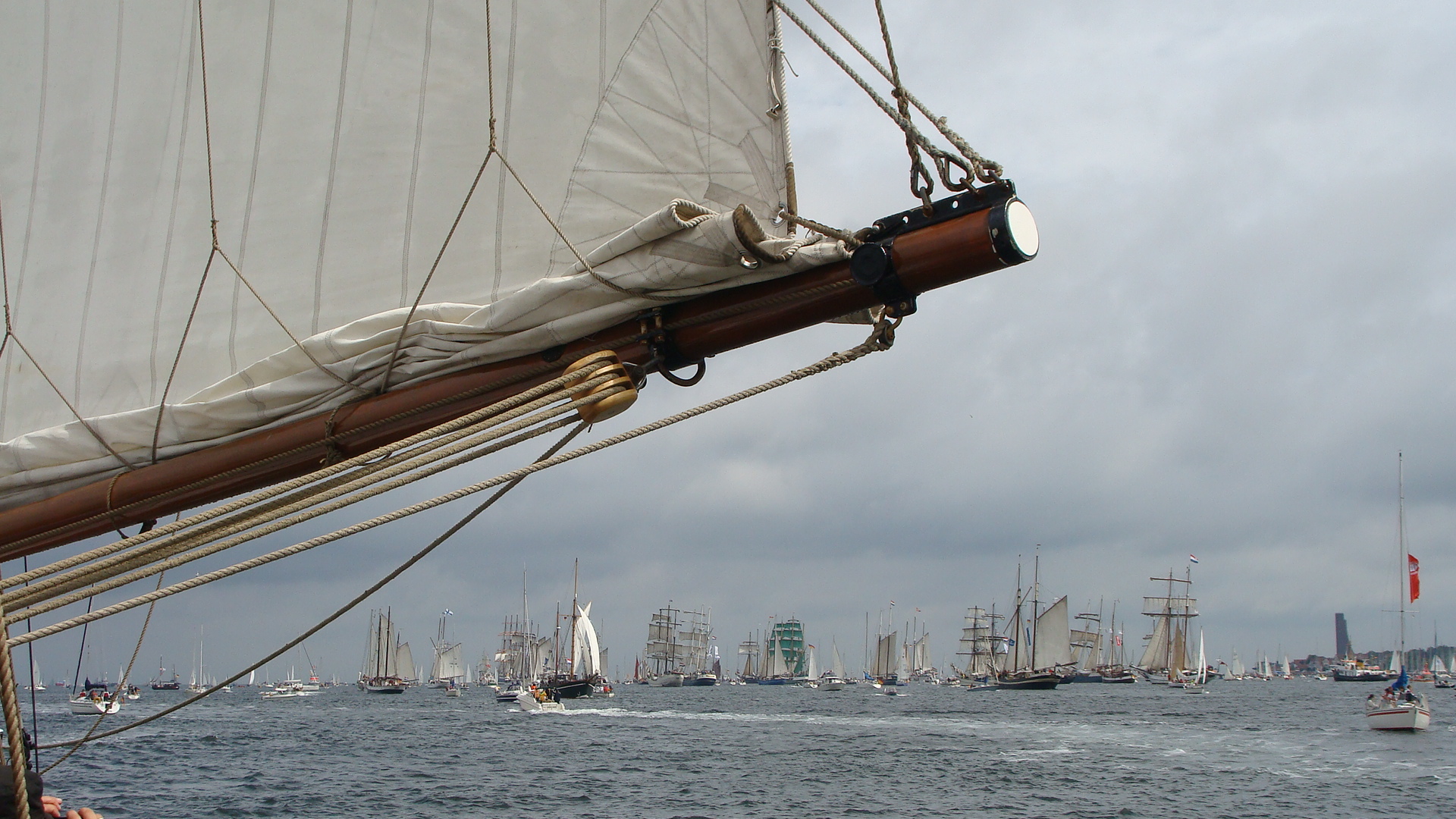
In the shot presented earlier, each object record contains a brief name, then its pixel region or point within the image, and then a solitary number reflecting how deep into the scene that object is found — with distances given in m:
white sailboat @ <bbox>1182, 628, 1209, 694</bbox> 115.70
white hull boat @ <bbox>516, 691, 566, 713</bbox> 74.81
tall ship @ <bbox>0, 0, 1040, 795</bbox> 4.27
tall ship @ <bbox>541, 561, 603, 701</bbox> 86.25
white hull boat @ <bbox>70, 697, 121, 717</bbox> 87.46
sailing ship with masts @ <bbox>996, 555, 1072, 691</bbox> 107.94
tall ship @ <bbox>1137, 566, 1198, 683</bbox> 117.19
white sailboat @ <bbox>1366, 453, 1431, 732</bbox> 48.31
